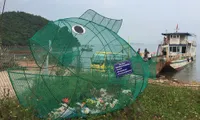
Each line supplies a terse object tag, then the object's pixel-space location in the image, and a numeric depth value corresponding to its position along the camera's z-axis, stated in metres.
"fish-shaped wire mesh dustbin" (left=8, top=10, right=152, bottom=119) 4.92
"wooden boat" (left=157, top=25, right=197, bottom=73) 26.89
